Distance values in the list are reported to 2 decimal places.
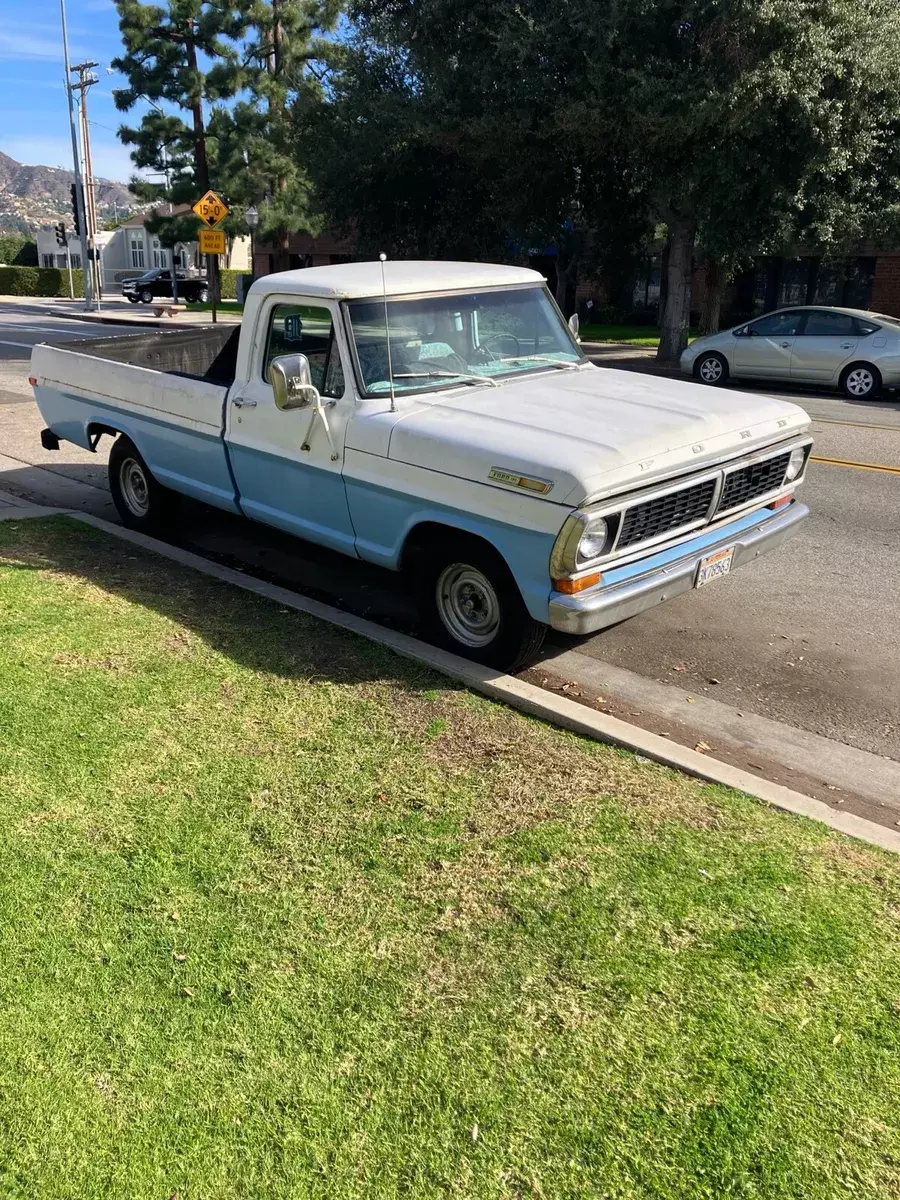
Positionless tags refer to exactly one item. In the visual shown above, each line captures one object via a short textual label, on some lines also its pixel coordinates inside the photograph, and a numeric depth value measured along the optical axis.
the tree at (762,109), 16.34
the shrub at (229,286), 56.88
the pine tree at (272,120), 38.00
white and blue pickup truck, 4.50
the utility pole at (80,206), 41.51
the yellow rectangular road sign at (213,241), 26.42
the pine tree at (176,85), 37.34
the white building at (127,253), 77.62
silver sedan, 15.73
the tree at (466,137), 17.75
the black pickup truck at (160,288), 49.97
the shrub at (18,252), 70.31
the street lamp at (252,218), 34.12
